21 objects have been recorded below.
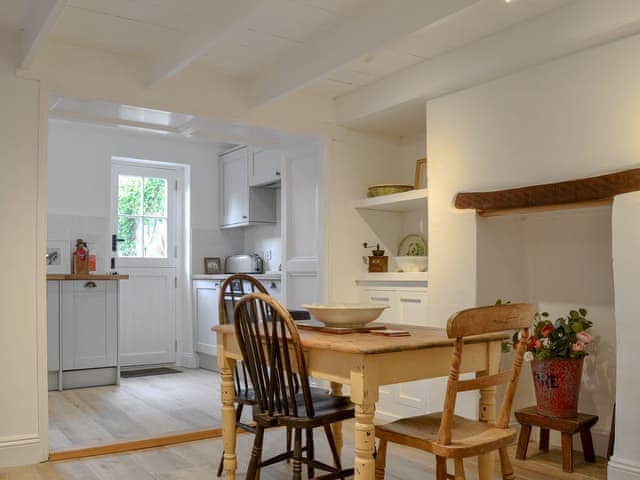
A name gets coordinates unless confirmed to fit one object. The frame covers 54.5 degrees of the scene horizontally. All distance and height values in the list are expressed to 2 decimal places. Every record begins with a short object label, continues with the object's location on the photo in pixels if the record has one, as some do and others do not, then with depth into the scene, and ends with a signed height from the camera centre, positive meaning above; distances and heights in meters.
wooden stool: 3.08 -0.89
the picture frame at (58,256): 5.57 +0.03
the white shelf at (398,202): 4.08 +0.38
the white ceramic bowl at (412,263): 4.15 -0.05
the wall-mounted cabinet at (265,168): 5.71 +0.85
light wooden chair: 2.01 -0.62
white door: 6.14 +0.01
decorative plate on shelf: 4.50 +0.08
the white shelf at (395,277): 3.97 -0.14
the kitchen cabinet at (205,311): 5.98 -0.53
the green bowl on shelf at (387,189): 4.36 +0.48
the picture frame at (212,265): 6.43 -0.07
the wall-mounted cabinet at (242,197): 6.15 +0.61
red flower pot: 3.18 -0.66
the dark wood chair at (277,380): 2.29 -0.48
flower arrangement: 3.16 -0.43
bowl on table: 2.49 -0.23
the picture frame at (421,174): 4.41 +0.59
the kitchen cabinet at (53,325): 5.02 -0.53
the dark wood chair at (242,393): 2.87 -0.65
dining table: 2.08 -0.38
